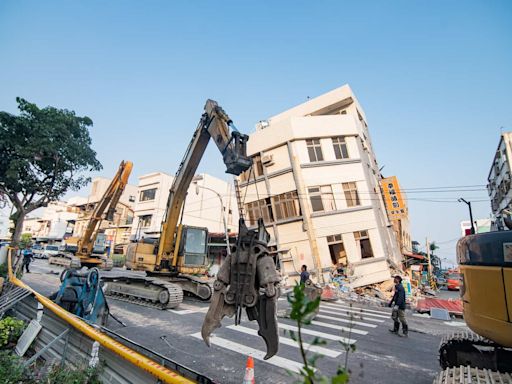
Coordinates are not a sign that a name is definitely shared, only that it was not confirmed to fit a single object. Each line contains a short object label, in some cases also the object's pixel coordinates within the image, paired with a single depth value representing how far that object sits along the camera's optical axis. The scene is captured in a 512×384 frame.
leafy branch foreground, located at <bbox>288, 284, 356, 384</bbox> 1.26
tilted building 20.61
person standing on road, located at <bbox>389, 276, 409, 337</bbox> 8.69
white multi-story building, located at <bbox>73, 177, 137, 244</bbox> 41.62
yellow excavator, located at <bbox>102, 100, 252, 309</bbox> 10.20
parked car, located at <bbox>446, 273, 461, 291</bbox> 28.40
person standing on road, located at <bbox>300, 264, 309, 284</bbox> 12.72
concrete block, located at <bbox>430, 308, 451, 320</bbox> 12.38
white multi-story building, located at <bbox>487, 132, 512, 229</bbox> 28.68
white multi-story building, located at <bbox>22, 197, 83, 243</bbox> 53.84
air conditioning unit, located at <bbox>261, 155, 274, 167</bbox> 23.75
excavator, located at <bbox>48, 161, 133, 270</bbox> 16.44
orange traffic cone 3.88
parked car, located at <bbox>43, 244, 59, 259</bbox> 34.61
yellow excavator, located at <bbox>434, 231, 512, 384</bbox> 3.16
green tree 17.45
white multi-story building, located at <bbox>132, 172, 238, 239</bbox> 36.88
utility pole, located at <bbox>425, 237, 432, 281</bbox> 25.71
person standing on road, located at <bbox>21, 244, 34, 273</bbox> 17.38
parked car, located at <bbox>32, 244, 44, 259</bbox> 36.34
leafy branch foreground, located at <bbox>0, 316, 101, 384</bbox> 4.19
